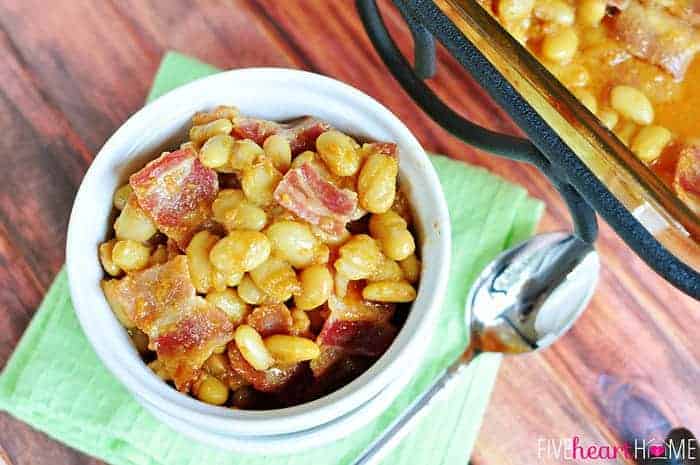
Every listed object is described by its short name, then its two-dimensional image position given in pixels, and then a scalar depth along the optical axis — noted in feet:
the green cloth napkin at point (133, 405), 1.56
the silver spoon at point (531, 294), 1.62
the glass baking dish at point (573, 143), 1.42
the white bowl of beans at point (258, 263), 1.43
